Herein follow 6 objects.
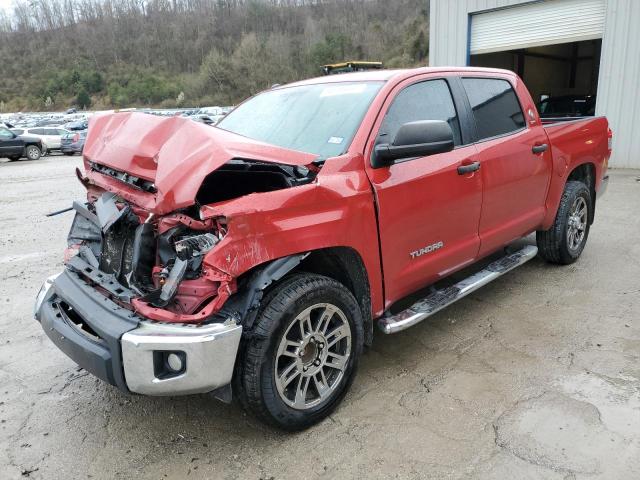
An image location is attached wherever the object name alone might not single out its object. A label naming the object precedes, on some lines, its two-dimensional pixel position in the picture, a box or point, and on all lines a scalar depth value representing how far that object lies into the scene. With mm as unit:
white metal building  11305
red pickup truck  2494
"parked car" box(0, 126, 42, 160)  20875
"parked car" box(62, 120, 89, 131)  32219
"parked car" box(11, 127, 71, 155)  25031
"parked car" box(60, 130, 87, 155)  25234
